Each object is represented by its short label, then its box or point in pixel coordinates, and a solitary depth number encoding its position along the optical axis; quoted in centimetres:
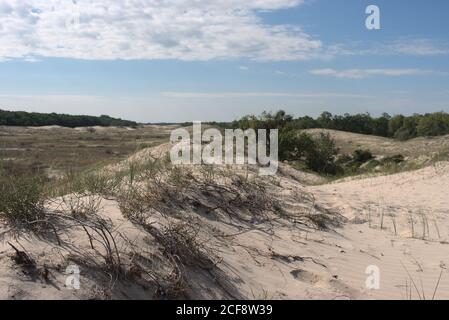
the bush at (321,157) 2243
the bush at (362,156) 3028
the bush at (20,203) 363
